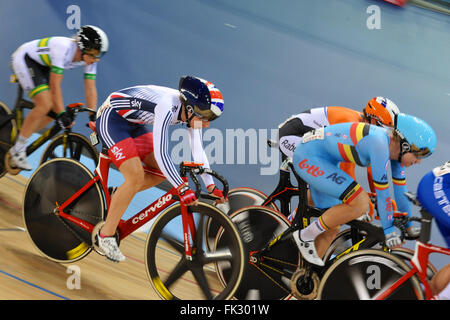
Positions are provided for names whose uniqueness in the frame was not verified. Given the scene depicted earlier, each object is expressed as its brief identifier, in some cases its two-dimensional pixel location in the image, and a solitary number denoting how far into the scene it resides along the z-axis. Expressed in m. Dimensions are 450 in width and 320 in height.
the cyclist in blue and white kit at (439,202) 5.62
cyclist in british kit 6.22
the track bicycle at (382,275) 5.58
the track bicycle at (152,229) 6.19
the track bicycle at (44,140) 7.94
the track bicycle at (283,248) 6.73
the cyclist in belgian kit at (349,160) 6.00
